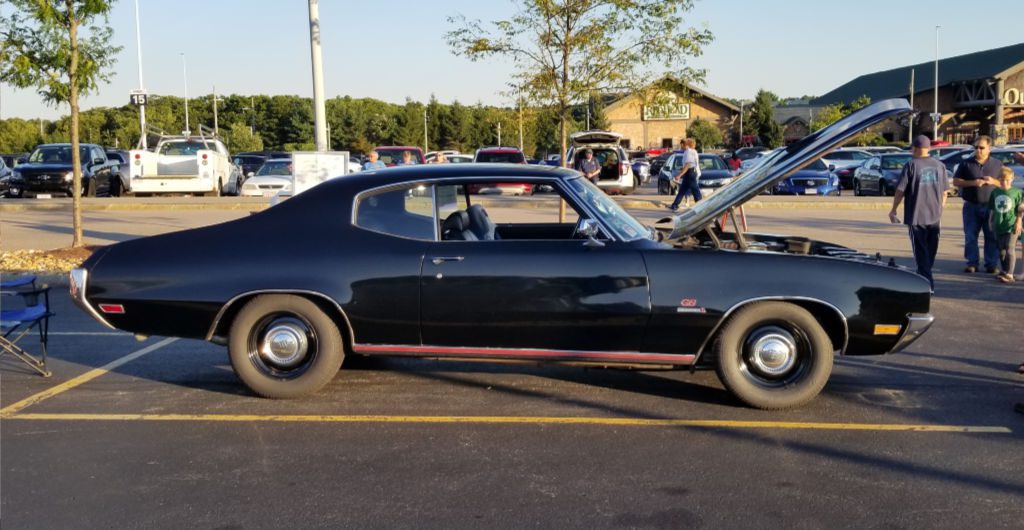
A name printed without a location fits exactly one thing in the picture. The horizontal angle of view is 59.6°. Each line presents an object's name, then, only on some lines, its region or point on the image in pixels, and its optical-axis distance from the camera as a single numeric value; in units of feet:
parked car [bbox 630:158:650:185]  125.08
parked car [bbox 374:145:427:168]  85.46
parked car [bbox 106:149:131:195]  91.09
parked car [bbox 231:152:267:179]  124.98
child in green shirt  34.94
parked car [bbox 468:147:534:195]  89.10
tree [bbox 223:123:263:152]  235.40
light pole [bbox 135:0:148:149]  90.17
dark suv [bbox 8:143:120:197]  85.15
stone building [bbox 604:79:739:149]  219.20
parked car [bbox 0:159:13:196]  95.15
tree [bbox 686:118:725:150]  211.41
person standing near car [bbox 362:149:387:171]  52.32
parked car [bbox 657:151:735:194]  87.56
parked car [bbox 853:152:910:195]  88.91
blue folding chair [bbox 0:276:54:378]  21.13
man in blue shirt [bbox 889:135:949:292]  30.68
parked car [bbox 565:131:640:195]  87.97
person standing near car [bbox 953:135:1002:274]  35.63
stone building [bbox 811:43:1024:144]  183.83
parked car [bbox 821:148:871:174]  112.98
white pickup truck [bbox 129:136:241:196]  81.51
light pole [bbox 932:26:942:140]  192.34
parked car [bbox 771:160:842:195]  88.94
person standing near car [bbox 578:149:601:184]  66.28
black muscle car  18.38
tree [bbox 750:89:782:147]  211.61
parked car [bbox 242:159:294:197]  81.05
